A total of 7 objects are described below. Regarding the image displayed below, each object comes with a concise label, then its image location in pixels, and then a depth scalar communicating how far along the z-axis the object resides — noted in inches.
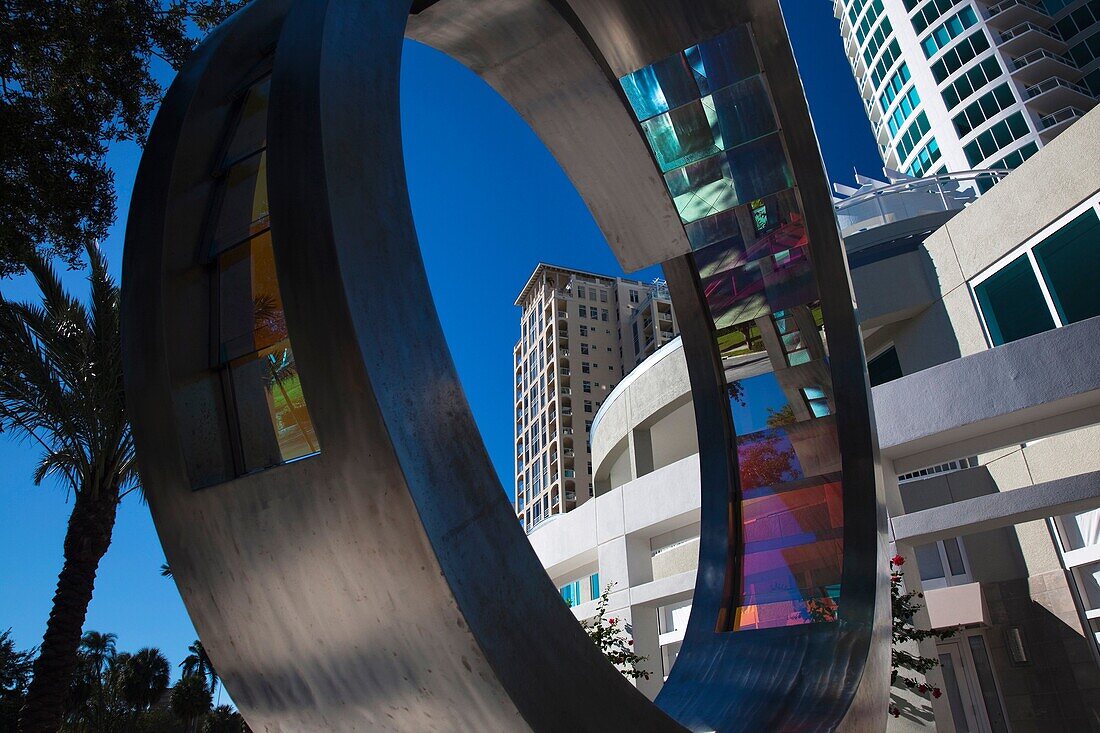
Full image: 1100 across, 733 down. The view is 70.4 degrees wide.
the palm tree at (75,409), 408.8
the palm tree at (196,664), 2142.0
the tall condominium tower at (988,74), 2063.2
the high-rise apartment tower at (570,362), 3206.2
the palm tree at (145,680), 1895.9
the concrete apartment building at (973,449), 449.4
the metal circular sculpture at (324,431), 66.5
